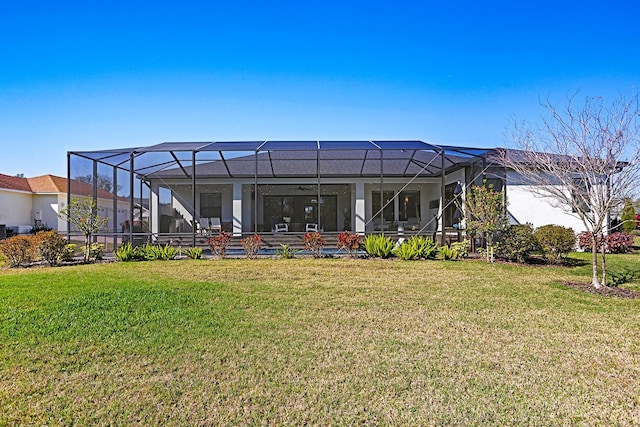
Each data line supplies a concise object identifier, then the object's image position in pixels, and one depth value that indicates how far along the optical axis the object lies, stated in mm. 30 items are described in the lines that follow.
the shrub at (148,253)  11828
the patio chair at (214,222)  18214
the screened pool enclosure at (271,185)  13328
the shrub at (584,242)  14086
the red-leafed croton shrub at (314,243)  11914
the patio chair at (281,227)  20109
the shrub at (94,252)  11727
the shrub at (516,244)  10812
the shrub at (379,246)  11720
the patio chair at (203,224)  17102
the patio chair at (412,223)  19156
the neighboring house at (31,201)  24672
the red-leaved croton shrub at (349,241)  11938
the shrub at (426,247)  11547
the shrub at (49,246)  11070
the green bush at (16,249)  10961
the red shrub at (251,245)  11930
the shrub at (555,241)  10750
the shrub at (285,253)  11815
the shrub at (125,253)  11664
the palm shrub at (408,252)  11391
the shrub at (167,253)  11719
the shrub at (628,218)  16734
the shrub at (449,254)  11320
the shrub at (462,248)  11578
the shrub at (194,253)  11758
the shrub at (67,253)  11477
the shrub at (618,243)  13672
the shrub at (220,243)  11992
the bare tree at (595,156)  7941
